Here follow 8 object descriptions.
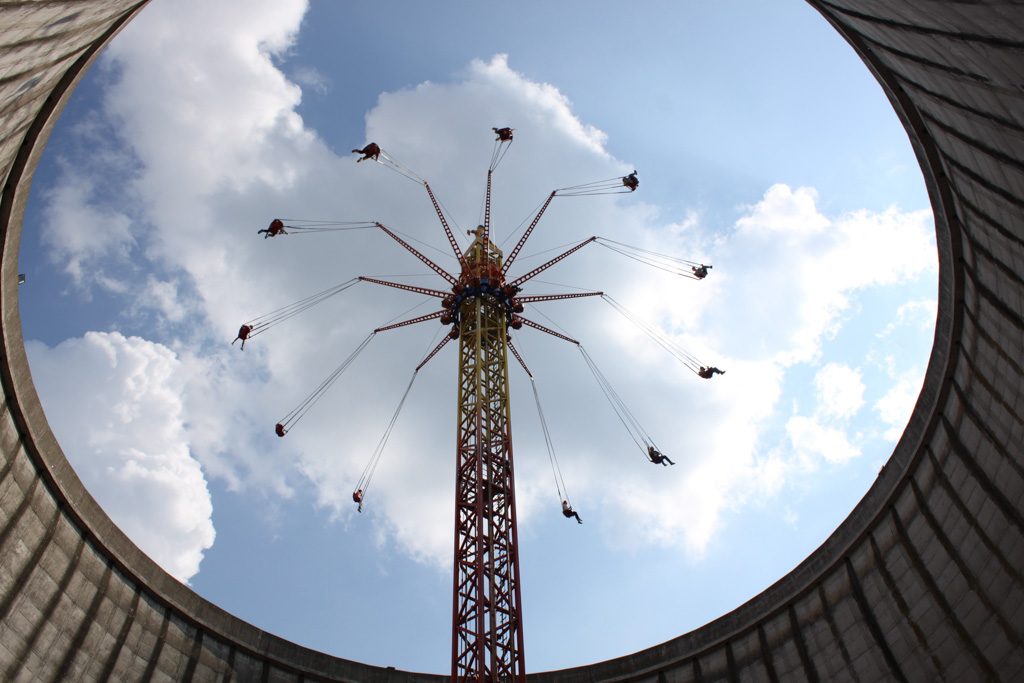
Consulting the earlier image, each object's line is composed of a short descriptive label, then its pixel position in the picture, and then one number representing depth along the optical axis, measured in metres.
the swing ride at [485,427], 32.06
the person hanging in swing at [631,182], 46.03
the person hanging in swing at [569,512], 42.09
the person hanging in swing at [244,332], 41.09
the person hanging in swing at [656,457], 39.22
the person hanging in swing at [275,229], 42.59
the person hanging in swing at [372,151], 38.41
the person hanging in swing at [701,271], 45.81
